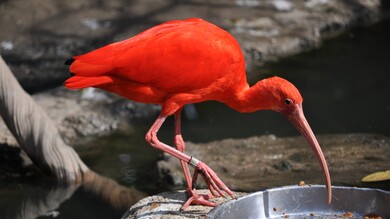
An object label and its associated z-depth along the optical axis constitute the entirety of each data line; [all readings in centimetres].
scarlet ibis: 706
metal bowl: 677
